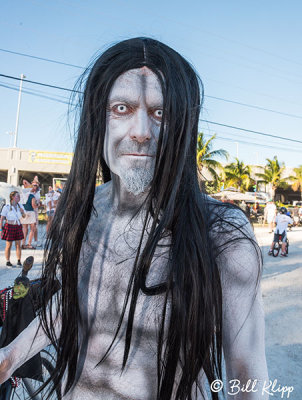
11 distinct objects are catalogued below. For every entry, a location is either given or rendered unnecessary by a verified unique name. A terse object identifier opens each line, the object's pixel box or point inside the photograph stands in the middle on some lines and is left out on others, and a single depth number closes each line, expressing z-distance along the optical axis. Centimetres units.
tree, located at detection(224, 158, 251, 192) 2814
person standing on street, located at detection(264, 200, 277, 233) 1407
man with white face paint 82
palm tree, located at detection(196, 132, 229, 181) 2120
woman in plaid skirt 652
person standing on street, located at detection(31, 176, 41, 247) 868
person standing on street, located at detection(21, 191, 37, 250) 815
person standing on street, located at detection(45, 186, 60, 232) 856
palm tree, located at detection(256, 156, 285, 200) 3228
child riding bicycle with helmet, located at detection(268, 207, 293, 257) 879
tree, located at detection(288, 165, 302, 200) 3462
